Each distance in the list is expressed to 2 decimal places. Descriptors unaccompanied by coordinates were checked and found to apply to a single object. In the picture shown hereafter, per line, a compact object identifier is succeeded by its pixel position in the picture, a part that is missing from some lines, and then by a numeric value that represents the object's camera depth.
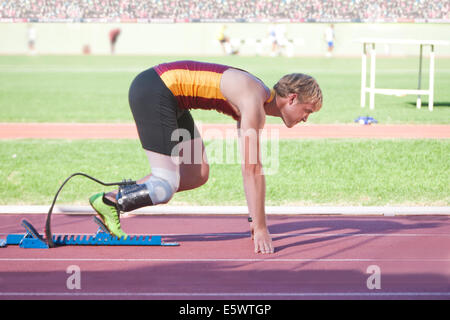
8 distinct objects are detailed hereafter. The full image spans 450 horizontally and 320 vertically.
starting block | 5.23
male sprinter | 4.70
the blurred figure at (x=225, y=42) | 41.66
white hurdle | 14.34
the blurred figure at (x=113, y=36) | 43.41
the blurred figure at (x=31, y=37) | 43.75
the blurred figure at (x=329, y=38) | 40.56
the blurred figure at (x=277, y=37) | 40.56
